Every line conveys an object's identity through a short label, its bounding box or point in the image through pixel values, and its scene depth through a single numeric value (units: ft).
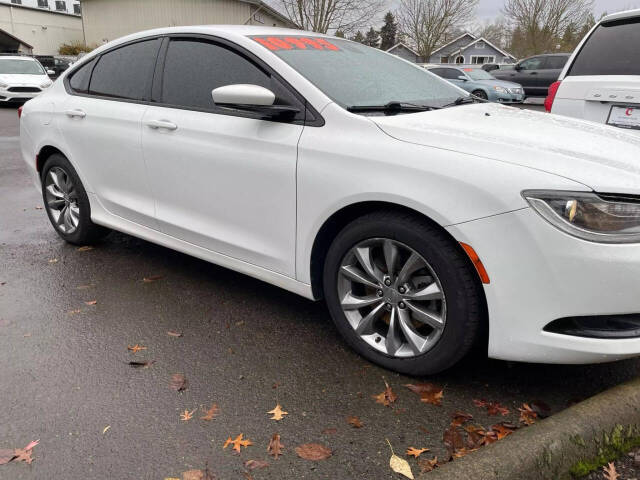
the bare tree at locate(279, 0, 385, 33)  118.42
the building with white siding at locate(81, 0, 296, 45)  110.32
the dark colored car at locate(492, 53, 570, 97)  67.31
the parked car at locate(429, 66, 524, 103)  62.03
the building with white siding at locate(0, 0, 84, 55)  173.47
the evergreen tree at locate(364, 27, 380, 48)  224.45
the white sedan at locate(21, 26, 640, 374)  7.23
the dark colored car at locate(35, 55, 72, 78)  105.11
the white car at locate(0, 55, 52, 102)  58.08
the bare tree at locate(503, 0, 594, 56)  162.40
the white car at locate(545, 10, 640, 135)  13.33
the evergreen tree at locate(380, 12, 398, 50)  263.08
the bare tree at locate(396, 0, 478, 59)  173.47
